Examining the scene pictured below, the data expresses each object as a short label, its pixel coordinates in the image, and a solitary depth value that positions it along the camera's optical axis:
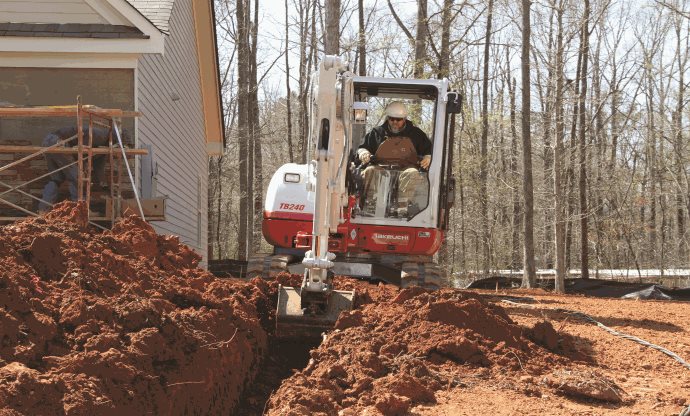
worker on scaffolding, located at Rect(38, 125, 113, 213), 12.42
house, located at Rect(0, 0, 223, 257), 13.11
